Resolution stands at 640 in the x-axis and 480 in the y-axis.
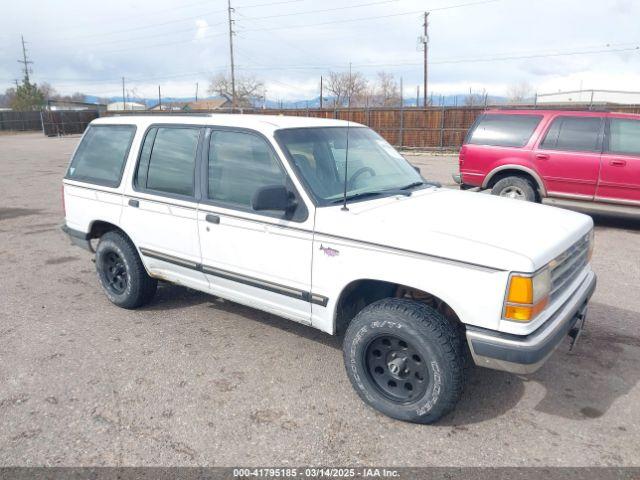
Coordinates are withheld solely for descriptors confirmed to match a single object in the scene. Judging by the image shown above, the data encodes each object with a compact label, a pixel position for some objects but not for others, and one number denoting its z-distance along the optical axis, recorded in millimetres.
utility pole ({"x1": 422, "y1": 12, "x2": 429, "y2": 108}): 36969
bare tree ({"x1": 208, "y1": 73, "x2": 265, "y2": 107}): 72262
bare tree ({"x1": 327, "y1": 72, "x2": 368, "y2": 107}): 56156
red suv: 7961
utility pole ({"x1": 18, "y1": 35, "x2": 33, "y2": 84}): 66562
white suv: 2809
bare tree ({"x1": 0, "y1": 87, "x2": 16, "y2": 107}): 65969
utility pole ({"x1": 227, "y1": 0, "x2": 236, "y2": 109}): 43294
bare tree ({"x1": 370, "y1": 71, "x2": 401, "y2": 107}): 53978
